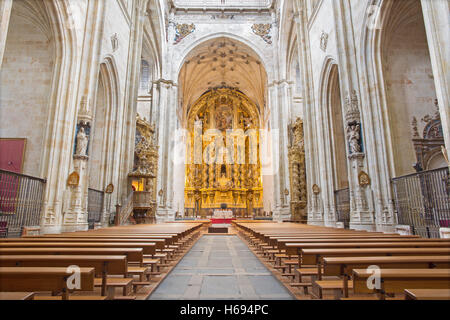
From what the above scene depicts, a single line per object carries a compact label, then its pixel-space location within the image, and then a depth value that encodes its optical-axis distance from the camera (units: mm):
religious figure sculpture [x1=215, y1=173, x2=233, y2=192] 30888
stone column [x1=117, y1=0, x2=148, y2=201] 12070
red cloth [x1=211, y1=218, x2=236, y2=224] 23897
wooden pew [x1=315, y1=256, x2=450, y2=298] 2340
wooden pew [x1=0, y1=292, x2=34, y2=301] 1421
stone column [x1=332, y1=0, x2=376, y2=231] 8352
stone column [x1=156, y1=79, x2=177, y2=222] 19203
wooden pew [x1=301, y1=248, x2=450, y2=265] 2824
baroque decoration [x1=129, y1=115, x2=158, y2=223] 12698
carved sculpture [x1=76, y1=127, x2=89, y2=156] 8383
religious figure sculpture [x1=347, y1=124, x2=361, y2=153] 8719
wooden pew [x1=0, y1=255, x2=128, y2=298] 2354
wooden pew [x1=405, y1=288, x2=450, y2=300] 1465
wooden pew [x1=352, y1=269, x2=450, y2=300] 1844
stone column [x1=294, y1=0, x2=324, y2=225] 12477
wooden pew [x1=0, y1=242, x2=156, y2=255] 3338
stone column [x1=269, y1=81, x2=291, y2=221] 18766
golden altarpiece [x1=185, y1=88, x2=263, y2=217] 30984
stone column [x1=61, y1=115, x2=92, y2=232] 7961
